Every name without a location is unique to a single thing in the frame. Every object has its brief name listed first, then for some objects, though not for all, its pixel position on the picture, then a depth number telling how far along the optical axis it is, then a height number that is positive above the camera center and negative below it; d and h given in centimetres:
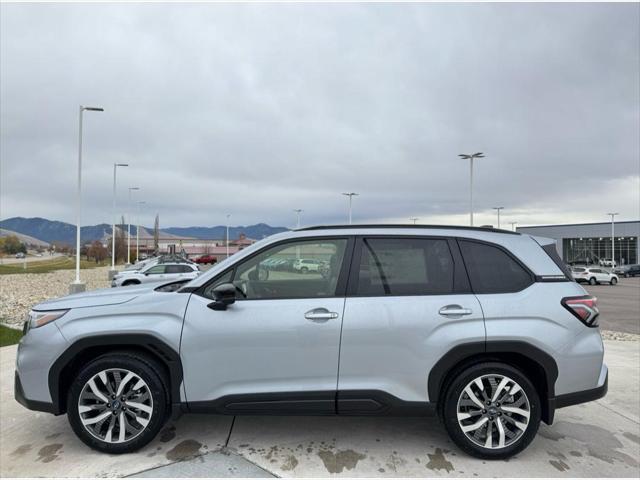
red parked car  6650 -105
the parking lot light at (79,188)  1636 +300
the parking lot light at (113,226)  2625 +251
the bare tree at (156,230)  8712 +533
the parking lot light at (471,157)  3162 +808
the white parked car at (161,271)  1725 -81
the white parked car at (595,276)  2859 -148
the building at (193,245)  9362 +246
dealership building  6406 +278
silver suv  301 -79
